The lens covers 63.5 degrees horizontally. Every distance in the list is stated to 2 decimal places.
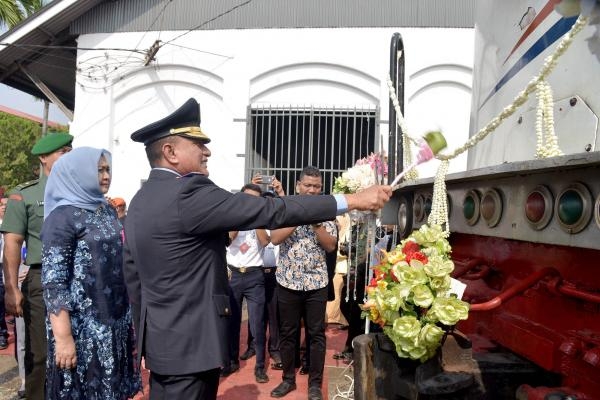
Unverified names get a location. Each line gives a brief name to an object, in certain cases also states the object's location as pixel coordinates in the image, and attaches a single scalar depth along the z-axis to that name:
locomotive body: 1.37
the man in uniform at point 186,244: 2.11
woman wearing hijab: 2.41
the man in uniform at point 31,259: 3.18
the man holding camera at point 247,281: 4.51
